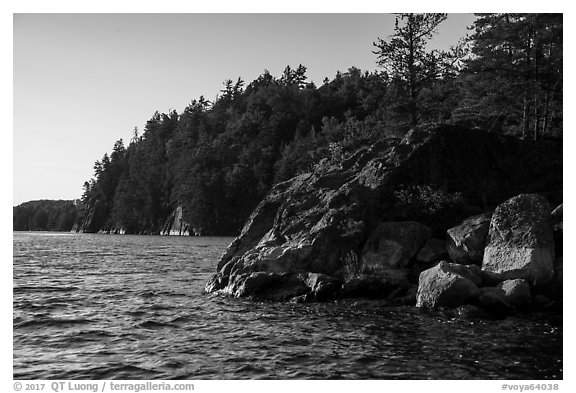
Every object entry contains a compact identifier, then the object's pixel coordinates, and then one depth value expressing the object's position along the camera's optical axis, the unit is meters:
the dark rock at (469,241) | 19.14
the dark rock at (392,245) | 20.20
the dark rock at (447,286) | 16.44
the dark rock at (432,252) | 19.94
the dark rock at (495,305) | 15.75
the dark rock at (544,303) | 15.92
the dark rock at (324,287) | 19.00
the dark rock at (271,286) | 19.75
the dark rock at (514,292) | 16.09
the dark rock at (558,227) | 17.91
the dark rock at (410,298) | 17.75
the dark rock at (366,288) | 18.77
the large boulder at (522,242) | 17.08
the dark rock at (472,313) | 15.48
